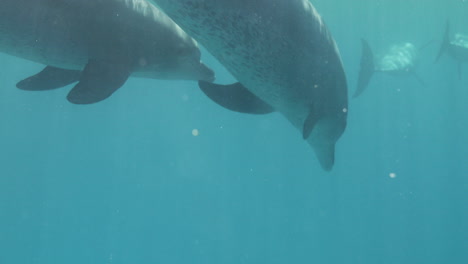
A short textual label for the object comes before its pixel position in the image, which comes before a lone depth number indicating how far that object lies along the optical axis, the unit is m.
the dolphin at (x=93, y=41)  5.83
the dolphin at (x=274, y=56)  4.86
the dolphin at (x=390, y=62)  20.22
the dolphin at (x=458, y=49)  25.05
